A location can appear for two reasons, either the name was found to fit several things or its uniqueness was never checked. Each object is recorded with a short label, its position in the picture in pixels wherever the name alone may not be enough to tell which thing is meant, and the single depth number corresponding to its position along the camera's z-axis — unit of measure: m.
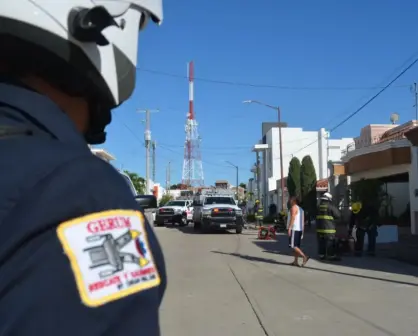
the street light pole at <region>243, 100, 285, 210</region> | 32.31
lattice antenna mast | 72.09
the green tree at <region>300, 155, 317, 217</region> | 32.59
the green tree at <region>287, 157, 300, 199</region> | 35.75
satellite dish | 38.47
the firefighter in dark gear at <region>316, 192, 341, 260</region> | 13.88
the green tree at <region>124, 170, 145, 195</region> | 67.20
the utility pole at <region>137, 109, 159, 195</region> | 43.75
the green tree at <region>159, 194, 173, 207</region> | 74.35
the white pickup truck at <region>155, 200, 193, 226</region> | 34.94
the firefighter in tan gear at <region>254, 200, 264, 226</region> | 29.95
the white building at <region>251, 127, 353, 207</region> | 56.70
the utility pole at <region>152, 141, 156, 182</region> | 63.25
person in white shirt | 13.01
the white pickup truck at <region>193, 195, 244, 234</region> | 26.39
